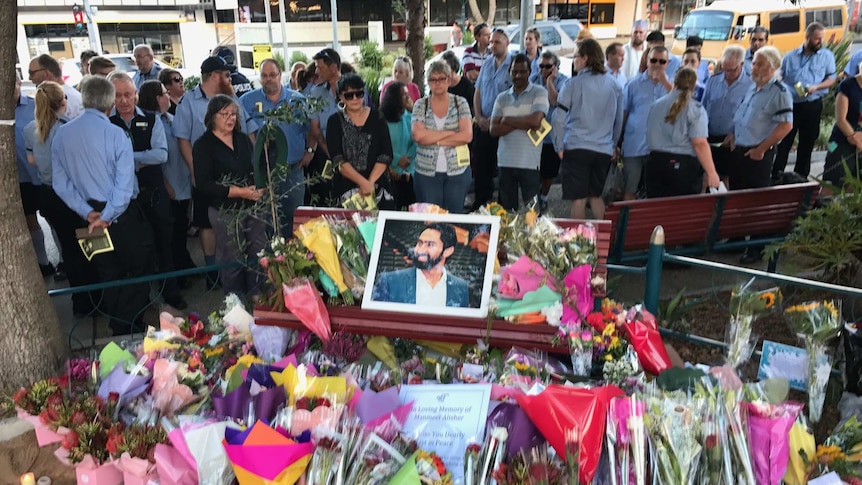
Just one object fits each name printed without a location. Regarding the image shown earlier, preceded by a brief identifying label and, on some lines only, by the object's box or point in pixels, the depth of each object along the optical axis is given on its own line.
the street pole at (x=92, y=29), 17.98
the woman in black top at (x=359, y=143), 4.65
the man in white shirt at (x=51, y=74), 5.20
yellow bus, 16.11
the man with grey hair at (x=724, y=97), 5.93
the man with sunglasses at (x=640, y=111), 5.77
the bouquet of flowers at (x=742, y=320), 2.96
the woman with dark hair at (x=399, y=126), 5.38
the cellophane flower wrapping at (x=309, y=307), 2.84
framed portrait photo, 2.86
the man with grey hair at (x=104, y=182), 3.86
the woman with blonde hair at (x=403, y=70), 6.30
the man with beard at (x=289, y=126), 5.40
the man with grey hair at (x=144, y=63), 6.74
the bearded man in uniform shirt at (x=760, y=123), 5.10
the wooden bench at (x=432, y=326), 2.73
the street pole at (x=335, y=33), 17.56
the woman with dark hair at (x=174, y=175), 5.17
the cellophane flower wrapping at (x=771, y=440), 1.91
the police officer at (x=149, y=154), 4.69
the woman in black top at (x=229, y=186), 4.02
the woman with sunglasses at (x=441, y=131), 4.86
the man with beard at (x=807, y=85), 6.84
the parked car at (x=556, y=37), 17.00
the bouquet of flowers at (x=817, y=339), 2.84
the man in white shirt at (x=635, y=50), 8.21
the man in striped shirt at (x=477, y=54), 8.12
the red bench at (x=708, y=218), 4.42
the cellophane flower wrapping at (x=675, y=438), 1.85
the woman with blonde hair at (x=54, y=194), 4.43
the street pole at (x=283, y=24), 17.07
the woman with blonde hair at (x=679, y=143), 4.78
